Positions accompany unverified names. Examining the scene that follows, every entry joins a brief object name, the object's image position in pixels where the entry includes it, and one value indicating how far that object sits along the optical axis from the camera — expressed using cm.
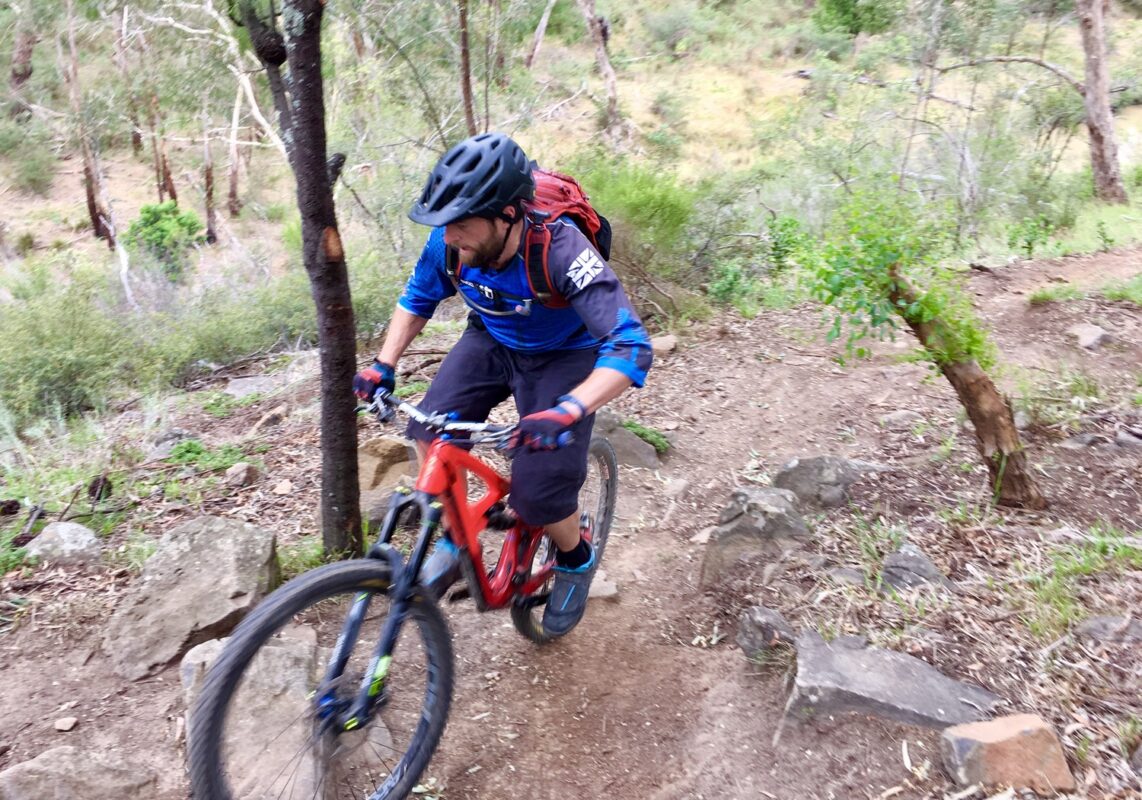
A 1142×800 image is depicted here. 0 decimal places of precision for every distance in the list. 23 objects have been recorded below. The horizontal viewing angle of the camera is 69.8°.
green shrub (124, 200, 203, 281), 1785
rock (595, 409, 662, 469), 543
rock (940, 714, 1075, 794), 228
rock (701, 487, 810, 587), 387
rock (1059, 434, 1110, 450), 436
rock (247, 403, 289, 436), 592
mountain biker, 254
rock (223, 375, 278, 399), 726
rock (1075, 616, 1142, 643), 274
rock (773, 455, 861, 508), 428
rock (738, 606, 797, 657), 317
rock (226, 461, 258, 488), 484
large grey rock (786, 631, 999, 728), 261
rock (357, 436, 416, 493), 475
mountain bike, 218
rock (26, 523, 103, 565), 389
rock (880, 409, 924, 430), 543
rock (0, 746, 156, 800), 242
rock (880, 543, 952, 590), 331
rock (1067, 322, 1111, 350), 628
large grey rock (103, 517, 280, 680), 322
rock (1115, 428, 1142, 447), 428
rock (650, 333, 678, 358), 727
